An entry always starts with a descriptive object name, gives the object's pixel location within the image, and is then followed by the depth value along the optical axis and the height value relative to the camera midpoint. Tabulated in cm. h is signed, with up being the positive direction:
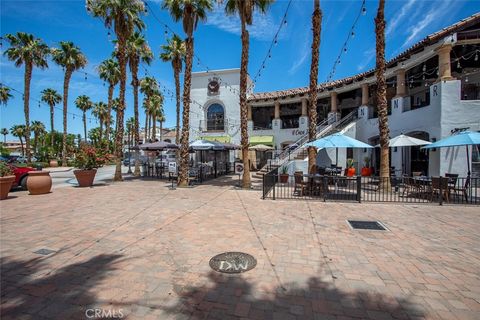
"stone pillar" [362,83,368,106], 1983 +518
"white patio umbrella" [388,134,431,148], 1205 +86
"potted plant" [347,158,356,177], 1566 -73
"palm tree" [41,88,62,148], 4244 +1043
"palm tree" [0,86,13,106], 3891 +1003
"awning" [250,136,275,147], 2656 +203
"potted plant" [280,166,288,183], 1419 -82
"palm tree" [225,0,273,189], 1312 +569
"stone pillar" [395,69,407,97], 1652 +487
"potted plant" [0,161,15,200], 1025 -81
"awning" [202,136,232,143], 2887 +243
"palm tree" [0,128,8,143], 7629 +832
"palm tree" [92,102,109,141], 5475 +1055
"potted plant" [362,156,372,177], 1848 -68
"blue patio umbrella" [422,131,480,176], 896 +73
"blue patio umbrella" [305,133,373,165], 1052 +73
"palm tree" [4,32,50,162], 2570 +1074
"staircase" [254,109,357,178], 1894 +206
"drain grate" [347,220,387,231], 648 -171
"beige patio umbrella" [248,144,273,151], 2230 +103
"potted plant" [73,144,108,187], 1388 -14
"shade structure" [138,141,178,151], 1720 +91
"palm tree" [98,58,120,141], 2609 +888
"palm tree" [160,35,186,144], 2275 +937
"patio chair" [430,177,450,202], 907 -96
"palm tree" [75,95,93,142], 5062 +1103
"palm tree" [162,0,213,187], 1377 +702
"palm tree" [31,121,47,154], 5711 +729
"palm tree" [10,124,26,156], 6097 +684
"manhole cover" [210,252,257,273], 425 -180
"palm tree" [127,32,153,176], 2009 +833
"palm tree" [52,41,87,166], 2720 +1086
